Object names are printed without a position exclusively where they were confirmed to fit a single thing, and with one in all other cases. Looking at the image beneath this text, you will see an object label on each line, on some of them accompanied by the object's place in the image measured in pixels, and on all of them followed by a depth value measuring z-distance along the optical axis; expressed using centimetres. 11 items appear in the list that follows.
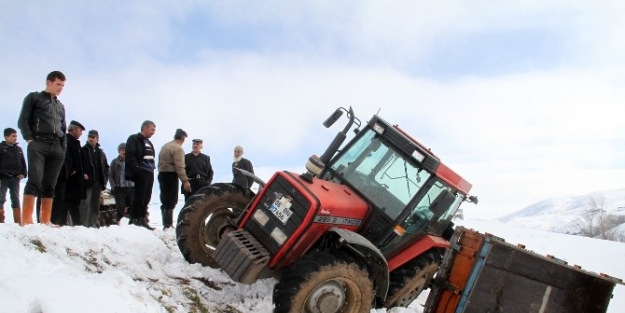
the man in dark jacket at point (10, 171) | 764
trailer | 513
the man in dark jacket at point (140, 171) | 674
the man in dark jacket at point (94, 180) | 696
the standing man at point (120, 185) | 967
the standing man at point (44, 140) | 480
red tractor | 436
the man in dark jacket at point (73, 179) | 628
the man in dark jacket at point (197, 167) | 830
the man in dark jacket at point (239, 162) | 950
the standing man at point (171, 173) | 721
